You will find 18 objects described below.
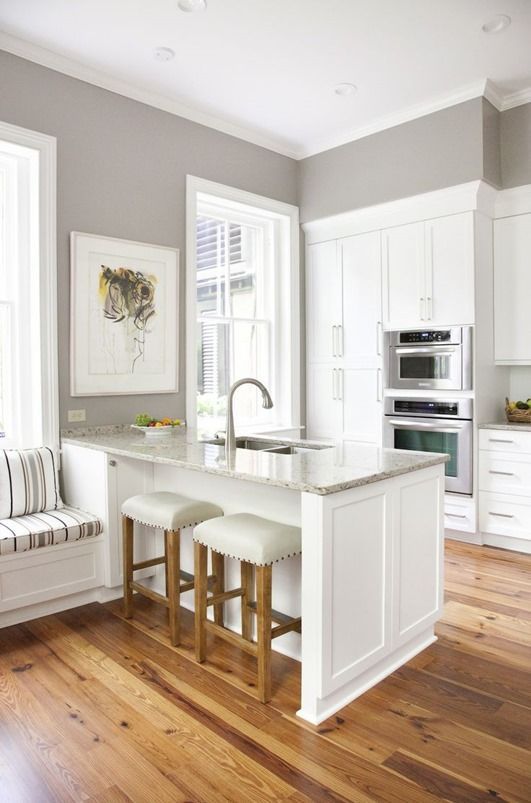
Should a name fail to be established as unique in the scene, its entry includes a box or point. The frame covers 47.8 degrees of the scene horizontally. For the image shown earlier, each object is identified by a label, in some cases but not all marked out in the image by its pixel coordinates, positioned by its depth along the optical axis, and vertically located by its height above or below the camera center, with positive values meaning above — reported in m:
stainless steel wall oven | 4.20 -0.31
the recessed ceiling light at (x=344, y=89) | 3.99 +2.01
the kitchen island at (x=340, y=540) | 2.11 -0.60
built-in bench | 2.88 -0.77
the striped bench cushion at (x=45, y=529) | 2.84 -0.70
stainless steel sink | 3.15 -0.32
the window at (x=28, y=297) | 3.49 +0.53
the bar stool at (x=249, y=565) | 2.22 -0.70
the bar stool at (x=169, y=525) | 2.70 -0.64
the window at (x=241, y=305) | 4.60 +0.68
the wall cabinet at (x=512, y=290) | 4.20 +0.68
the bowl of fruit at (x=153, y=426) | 3.54 -0.23
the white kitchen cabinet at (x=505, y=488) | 4.01 -0.69
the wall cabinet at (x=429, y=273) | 4.16 +0.83
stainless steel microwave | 4.18 +0.20
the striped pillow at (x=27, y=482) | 3.15 -0.51
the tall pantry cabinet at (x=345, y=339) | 4.74 +0.40
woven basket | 4.20 -0.21
